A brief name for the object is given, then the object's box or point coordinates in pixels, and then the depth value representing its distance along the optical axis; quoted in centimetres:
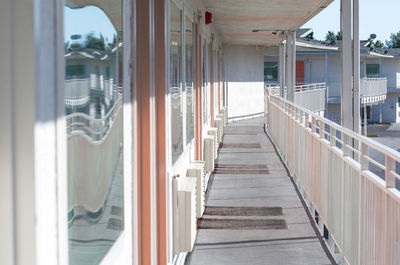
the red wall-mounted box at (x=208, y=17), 761
